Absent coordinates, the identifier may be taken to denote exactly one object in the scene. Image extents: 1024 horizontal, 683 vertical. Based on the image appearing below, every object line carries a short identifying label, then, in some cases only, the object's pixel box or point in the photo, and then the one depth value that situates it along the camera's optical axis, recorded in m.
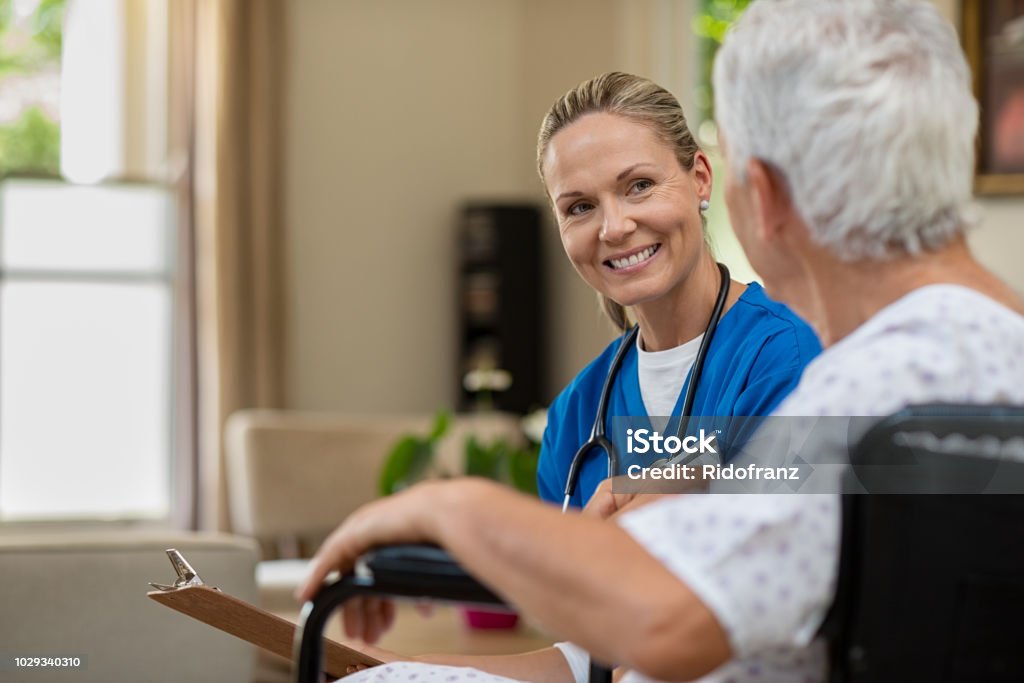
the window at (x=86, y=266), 5.37
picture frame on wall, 4.20
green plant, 3.57
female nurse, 1.62
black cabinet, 5.93
